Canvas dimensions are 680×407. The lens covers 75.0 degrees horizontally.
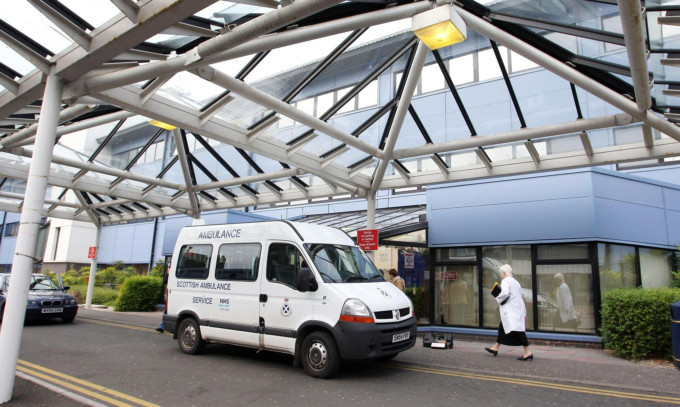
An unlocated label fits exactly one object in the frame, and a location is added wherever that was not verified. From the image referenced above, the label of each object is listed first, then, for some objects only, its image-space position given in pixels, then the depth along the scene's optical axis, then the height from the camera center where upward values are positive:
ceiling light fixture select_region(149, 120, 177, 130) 9.30 +3.30
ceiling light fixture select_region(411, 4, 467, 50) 5.84 +3.50
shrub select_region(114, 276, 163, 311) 18.45 -0.60
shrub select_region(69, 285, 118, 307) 21.39 -0.84
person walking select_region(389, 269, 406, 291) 10.90 +0.25
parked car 12.47 -0.68
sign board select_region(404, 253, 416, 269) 12.71 +0.84
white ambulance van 6.62 -0.18
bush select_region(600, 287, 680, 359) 8.38 -0.45
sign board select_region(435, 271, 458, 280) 12.49 +0.45
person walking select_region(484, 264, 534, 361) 8.57 -0.41
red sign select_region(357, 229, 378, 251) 11.66 +1.28
